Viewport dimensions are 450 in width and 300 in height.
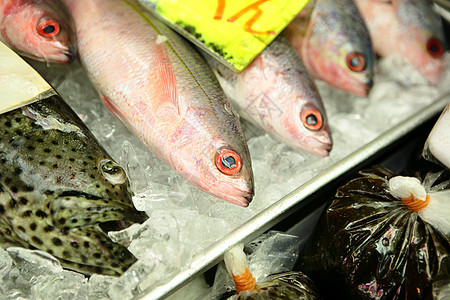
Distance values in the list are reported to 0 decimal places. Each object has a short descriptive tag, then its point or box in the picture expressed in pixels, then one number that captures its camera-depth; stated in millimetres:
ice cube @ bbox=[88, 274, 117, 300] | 533
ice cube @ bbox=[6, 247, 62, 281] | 525
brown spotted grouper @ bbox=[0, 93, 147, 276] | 532
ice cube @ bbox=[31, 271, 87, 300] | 532
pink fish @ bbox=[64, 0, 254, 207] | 567
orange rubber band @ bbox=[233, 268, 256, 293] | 534
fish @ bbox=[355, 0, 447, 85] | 688
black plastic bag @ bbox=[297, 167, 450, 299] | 535
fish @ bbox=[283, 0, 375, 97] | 657
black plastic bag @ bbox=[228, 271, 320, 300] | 535
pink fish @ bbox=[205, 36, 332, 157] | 614
